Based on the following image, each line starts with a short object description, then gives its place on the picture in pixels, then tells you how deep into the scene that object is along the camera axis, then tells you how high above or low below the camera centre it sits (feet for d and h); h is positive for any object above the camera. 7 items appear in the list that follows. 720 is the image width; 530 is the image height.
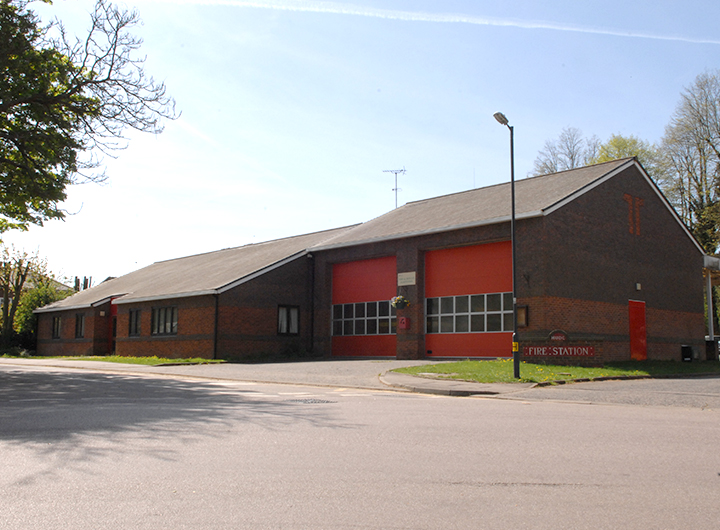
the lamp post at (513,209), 59.06 +11.22
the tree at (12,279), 162.20 +11.82
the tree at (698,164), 137.69 +35.56
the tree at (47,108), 60.13 +21.12
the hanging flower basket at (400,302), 94.99 +3.28
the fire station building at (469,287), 80.69 +5.56
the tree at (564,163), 167.35 +42.39
